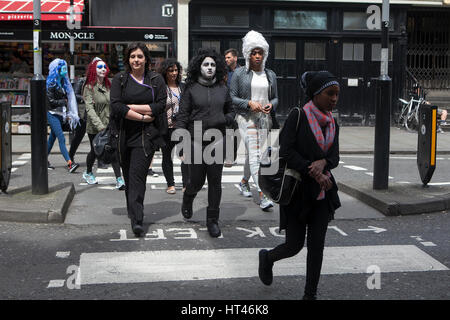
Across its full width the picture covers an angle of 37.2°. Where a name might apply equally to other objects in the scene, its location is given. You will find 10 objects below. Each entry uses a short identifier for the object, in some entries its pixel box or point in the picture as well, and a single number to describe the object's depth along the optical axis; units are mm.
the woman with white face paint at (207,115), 6742
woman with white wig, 7891
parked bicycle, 18625
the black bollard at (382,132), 8547
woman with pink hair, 9242
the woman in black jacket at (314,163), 4566
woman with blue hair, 10766
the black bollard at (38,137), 8048
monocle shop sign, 17719
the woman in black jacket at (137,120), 6707
